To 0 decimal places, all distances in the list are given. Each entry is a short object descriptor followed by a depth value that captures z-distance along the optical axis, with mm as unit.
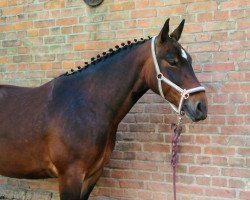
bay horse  3225
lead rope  3598
